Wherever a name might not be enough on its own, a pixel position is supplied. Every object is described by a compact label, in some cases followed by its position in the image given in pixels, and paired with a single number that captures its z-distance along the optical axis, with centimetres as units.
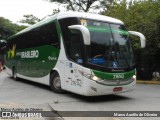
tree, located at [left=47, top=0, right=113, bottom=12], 3731
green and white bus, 1002
